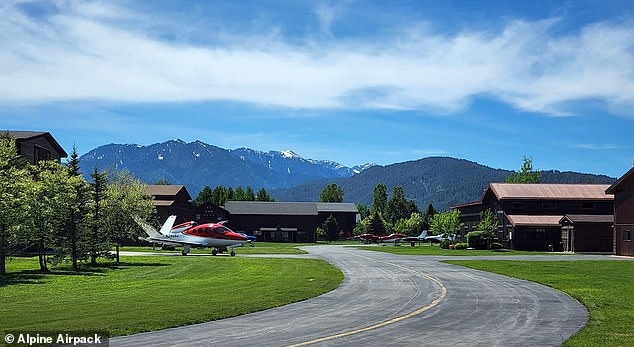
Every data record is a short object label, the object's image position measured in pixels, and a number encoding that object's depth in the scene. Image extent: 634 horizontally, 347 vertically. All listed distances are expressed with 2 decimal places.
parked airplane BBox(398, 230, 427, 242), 109.88
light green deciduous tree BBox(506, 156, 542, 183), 136.25
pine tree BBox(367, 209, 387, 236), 133.75
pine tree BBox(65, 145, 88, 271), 39.00
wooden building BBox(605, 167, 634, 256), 64.31
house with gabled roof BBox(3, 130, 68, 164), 56.75
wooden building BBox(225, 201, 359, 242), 133.00
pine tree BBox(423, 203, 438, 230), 164.00
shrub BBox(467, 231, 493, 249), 82.06
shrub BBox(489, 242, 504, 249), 81.78
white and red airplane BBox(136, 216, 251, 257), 59.31
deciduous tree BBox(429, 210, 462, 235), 108.00
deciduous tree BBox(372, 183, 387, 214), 189.12
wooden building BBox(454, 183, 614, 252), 83.12
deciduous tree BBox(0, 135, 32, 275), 31.83
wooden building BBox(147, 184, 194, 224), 105.81
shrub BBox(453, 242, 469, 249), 83.00
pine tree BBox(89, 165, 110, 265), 41.59
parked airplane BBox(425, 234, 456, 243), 111.12
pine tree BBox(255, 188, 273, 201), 182.62
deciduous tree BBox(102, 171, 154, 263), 43.75
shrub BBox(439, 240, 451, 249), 87.01
